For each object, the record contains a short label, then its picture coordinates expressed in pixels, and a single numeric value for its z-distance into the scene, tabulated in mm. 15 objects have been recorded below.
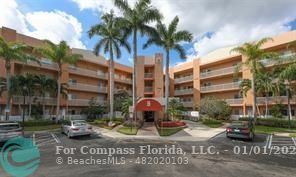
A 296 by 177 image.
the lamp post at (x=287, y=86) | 15863
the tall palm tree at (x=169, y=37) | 18626
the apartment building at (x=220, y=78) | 20771
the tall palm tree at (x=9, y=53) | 14798
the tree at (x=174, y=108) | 18937
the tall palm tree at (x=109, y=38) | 18504
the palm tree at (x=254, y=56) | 17356
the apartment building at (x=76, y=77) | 19398
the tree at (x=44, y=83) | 18372
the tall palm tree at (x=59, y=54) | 18250
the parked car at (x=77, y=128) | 11797
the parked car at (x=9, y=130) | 8989
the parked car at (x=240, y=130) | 11096
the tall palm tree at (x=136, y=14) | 16848
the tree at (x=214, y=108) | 20376
